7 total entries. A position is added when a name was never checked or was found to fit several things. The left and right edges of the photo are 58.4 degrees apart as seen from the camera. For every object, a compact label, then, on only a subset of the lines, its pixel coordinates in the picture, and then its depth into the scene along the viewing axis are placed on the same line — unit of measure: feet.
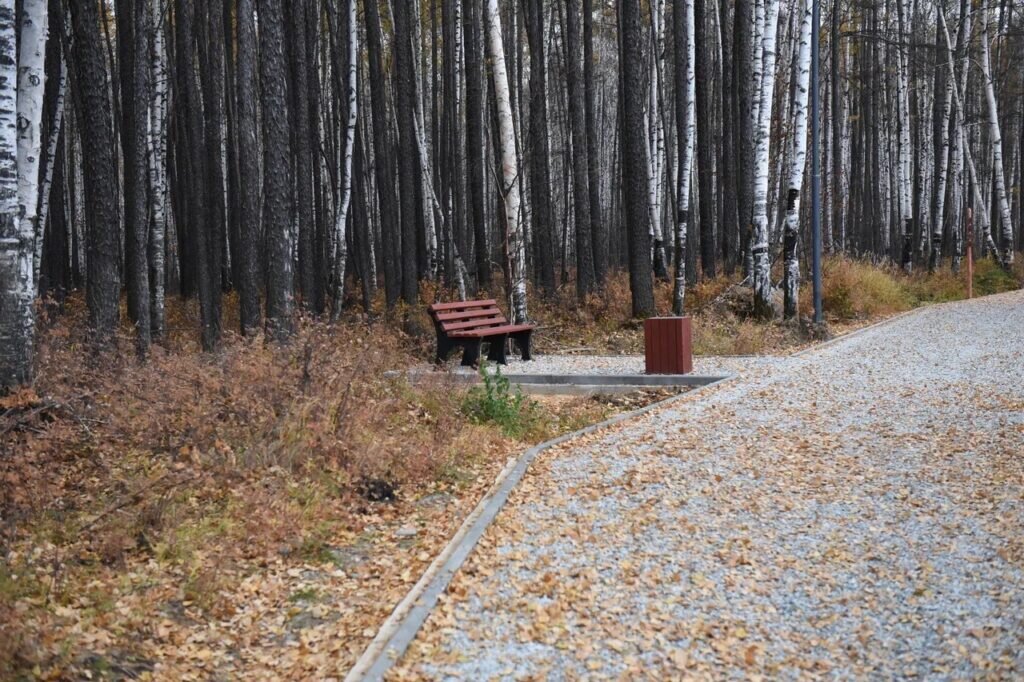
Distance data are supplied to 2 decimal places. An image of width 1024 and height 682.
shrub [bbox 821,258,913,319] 67.10
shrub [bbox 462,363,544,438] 30.27
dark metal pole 54.19
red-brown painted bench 43.11
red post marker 81.41
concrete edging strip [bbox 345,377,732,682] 13.29
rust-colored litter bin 40.14
